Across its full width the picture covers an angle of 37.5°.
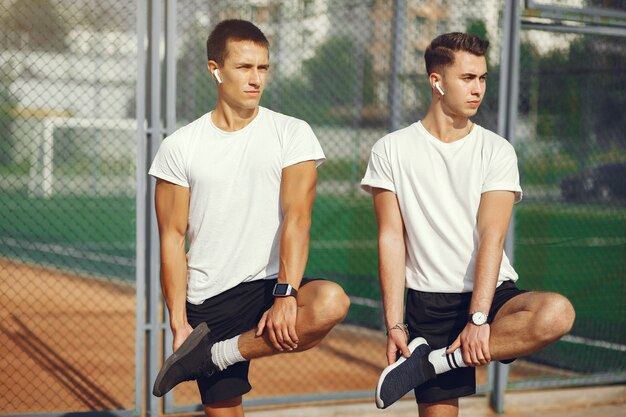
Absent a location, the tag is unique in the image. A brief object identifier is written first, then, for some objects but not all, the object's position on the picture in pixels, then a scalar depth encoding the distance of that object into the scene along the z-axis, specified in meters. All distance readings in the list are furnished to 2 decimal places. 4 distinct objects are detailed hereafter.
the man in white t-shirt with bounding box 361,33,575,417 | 3.65
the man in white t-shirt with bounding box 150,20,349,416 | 3.63
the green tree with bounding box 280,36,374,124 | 12.84
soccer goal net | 19.67
